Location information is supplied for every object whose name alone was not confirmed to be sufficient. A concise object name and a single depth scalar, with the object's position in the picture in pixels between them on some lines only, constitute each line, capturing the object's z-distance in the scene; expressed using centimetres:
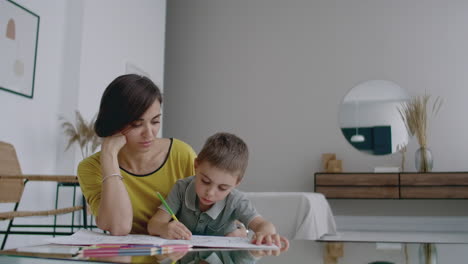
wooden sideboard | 545
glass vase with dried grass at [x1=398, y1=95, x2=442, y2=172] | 561
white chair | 401
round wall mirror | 608
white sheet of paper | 86
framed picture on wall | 385
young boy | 108
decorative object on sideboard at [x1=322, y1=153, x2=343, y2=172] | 596
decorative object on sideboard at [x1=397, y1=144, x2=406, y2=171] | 595
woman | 113
